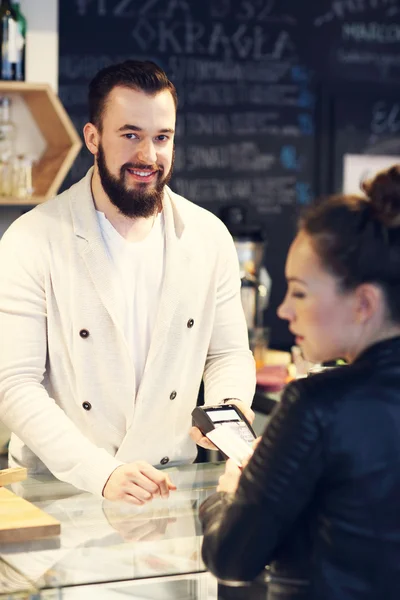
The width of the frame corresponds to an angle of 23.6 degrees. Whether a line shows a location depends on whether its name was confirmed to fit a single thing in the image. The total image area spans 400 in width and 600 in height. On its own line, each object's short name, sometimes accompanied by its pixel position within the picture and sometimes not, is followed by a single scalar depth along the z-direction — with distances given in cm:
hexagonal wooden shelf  358
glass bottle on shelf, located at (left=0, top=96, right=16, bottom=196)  363
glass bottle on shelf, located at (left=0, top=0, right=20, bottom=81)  353
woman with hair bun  115
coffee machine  416
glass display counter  150
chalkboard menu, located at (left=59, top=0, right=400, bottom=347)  469
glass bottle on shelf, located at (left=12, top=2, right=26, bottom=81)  356
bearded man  222
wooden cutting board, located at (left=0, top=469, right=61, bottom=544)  163
